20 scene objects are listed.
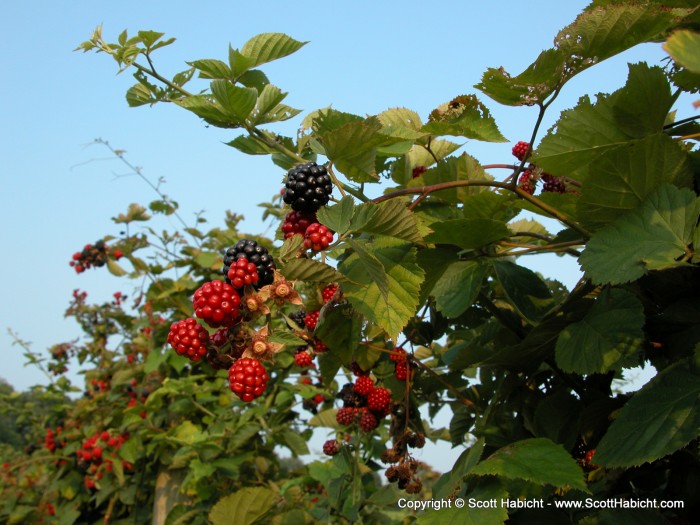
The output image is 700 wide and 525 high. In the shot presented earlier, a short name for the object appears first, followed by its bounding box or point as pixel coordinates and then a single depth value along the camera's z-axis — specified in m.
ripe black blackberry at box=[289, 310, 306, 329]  0.51
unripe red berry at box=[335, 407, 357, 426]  0.66
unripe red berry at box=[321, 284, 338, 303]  0.40
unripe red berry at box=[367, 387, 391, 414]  0.59
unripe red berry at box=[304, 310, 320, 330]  0.43
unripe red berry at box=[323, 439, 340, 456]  0.71
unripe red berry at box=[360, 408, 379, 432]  0.61
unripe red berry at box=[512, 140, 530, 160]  0.51
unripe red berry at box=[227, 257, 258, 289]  0.33
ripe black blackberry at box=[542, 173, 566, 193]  0.46
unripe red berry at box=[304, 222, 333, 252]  0.34
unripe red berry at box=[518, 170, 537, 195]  0.47
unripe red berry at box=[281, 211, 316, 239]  0.37
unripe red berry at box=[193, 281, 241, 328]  0.32
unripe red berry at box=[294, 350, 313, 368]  0.48
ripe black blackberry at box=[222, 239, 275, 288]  0.33
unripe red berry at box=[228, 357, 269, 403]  0.33
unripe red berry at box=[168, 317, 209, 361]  0.34
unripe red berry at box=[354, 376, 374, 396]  0.60
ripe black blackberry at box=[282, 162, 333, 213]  0.36
